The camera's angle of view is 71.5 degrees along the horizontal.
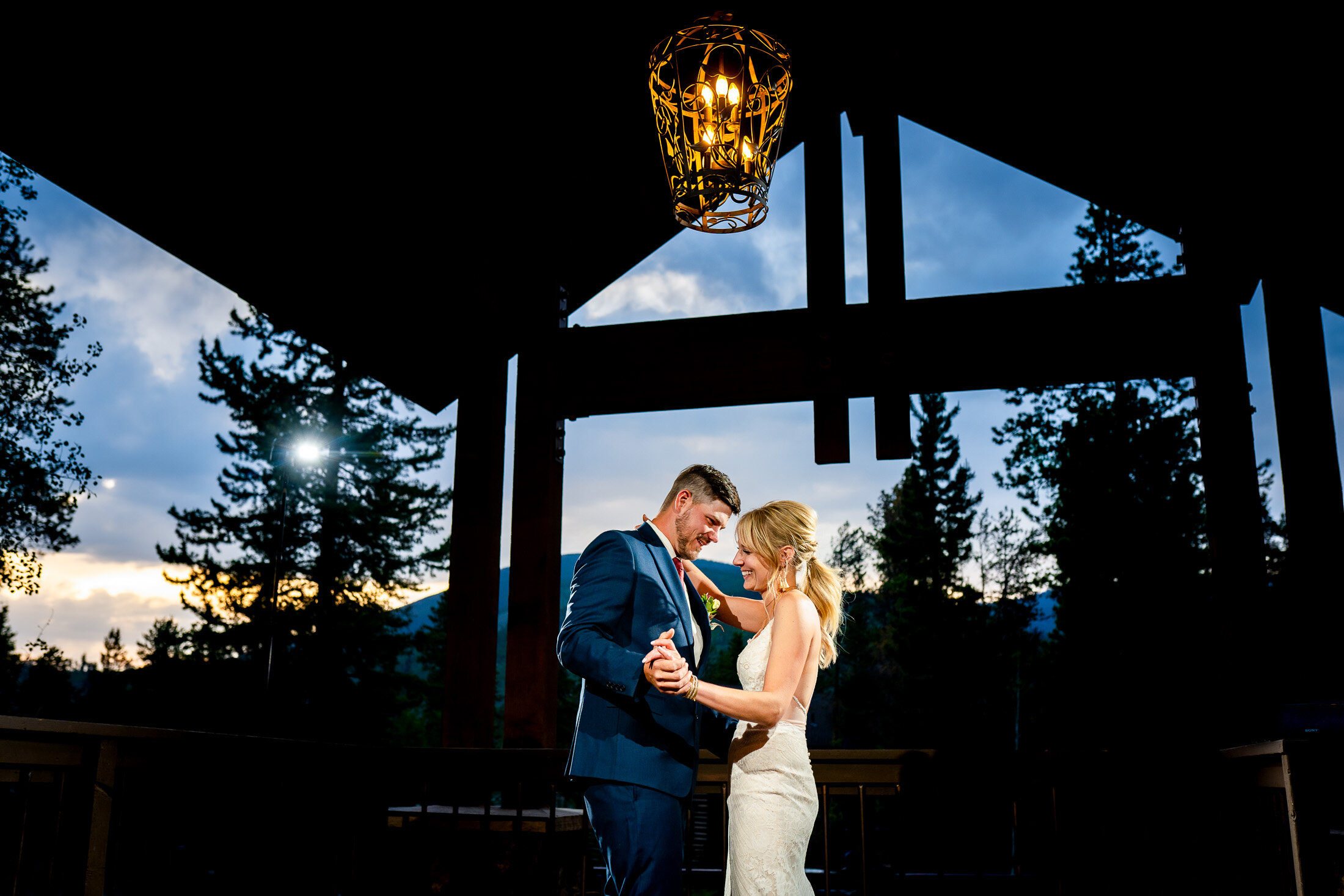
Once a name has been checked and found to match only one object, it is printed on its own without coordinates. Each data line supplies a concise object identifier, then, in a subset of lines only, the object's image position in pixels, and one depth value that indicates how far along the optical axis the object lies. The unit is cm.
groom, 300
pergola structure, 484
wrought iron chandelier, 405
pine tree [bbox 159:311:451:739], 2297
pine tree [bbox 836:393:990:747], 3338
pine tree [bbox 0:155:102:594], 2075
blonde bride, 329
